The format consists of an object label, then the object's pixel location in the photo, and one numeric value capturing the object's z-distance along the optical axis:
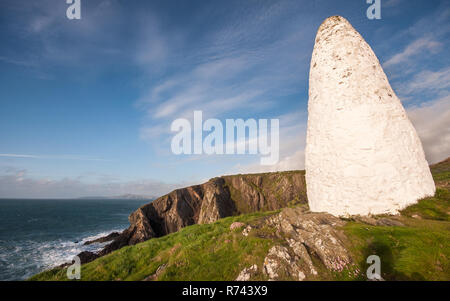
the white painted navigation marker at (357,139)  11.20
